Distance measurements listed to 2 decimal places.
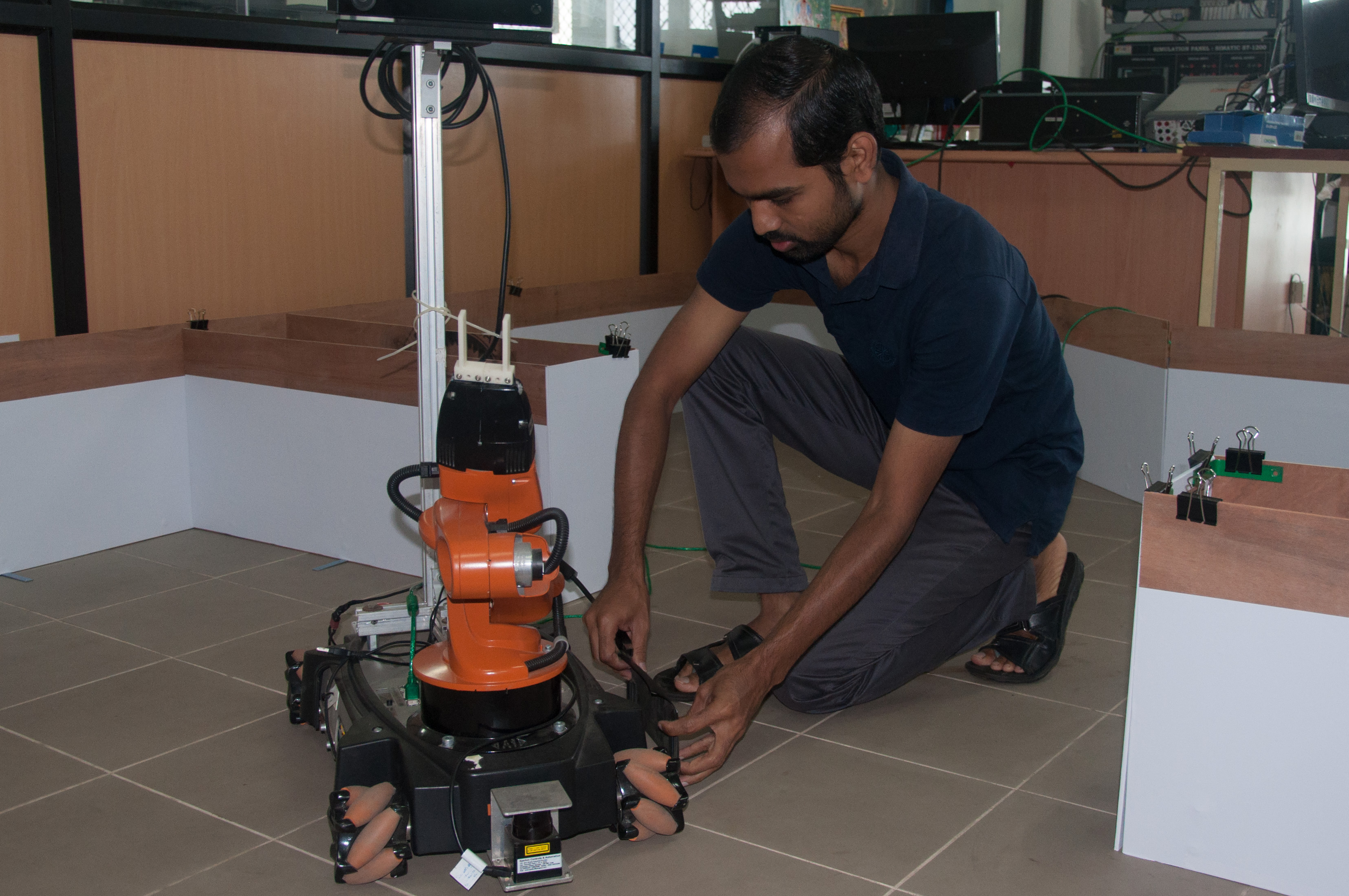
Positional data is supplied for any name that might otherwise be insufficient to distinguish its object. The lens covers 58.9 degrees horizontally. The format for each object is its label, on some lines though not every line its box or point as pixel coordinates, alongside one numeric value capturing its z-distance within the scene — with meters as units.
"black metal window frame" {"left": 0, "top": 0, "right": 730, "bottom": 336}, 2.64
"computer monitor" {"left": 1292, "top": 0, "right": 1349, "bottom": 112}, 2.93
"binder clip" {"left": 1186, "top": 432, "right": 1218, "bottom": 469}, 1.49
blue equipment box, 2.83
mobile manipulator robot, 1.34
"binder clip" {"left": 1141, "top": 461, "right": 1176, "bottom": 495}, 1.40
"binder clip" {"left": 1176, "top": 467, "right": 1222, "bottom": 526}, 1.35
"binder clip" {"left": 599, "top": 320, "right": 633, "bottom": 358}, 2.40
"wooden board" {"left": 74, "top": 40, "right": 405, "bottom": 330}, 2.80
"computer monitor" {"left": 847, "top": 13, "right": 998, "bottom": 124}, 4.03
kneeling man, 1.52
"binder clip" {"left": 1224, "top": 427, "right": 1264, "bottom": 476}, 1.49
